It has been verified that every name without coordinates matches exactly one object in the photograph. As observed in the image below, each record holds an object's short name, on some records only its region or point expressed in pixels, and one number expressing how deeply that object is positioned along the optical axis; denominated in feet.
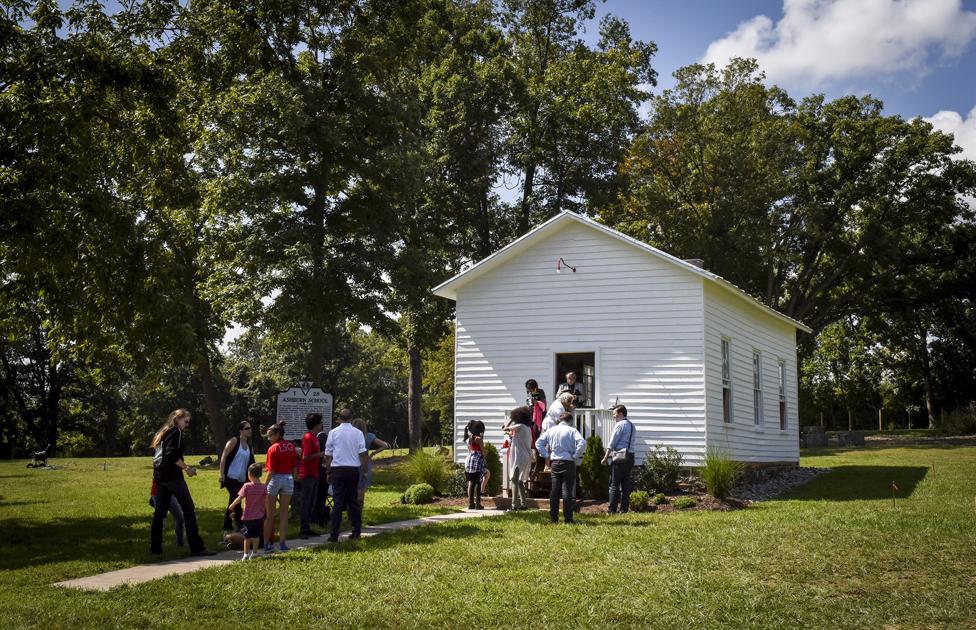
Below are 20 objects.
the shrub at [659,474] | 56.49
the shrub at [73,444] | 178.09
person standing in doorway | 52.33
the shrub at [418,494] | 55.31
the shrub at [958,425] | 136.56
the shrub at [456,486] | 59.77
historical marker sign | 48.11
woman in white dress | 47.85
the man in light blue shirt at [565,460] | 42.39
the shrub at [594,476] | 54.75
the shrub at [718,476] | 51.67
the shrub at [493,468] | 58.18
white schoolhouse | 58.95
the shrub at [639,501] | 49.36
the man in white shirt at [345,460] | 36.78
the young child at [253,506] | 32.99
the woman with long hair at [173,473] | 34.68
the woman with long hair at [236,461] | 38.55
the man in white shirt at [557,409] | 45.52
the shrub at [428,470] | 58.85
